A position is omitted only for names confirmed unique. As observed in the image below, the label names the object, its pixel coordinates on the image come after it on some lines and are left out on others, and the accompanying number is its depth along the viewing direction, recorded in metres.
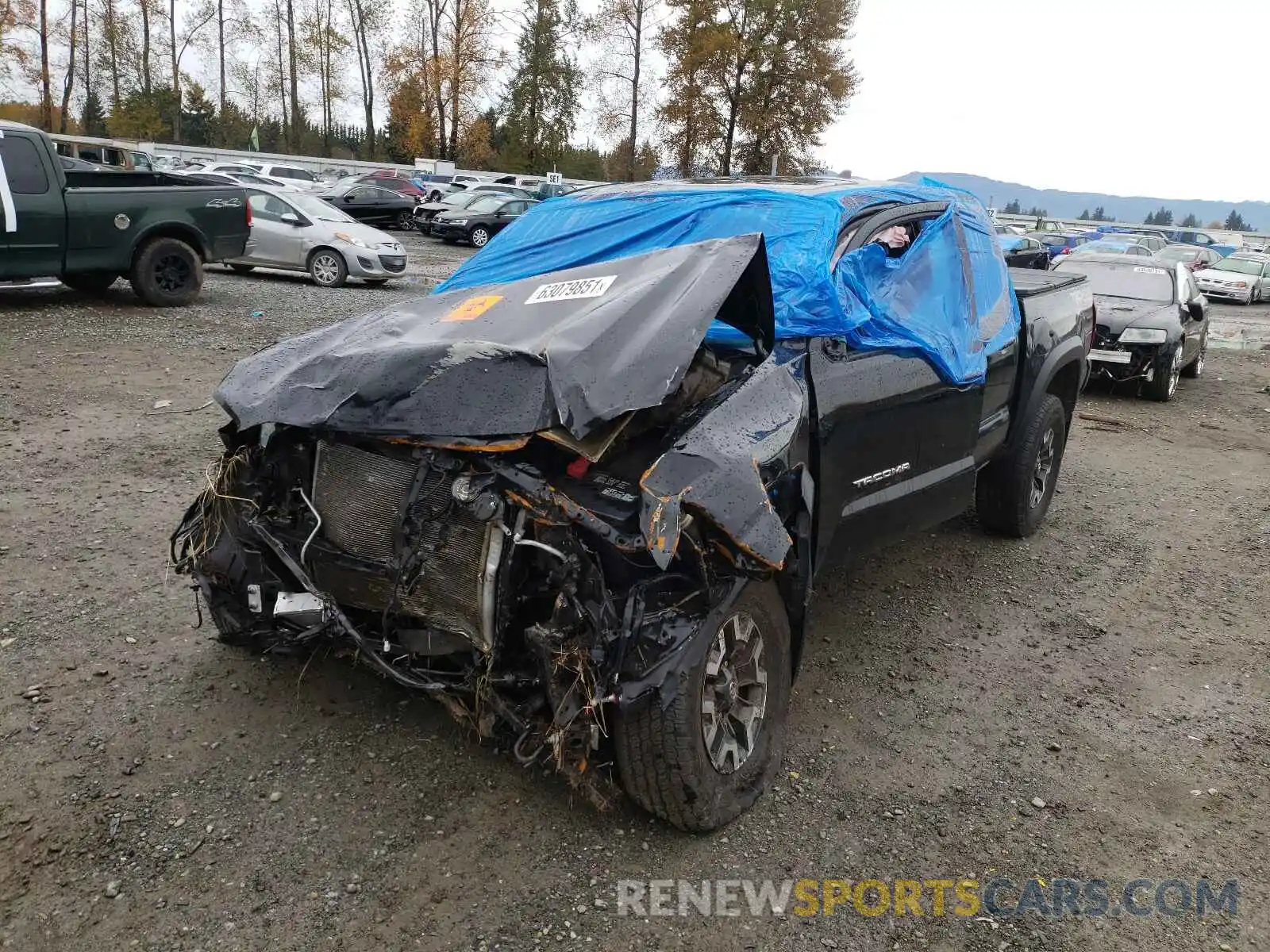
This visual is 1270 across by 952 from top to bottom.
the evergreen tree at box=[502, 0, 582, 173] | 50.25
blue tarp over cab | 3.56
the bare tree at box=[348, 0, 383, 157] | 51.47
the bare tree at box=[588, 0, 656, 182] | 46.94
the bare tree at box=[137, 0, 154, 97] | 47.31
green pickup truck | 9.34
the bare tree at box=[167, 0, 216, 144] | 47.94
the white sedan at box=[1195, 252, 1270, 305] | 25.53
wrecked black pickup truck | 2.63
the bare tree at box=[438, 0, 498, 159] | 48.78
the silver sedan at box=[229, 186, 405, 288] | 14.28
